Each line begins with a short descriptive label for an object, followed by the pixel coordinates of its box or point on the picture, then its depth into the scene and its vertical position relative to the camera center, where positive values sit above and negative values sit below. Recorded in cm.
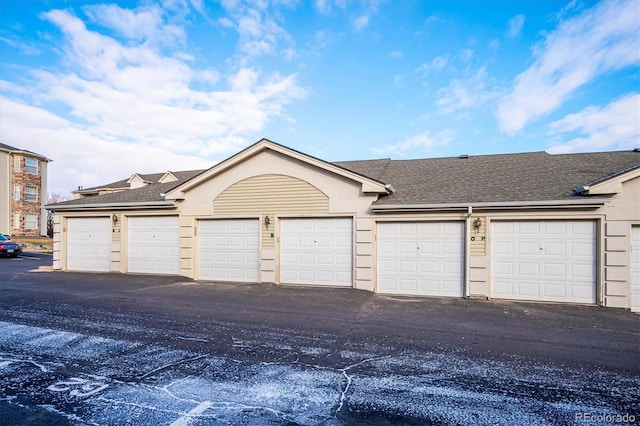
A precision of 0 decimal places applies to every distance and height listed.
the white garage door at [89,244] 1391 -138
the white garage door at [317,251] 1102 -134
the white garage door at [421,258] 1009 -142
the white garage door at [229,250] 1201 -141
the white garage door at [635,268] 880 -146
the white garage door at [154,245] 1296 -132
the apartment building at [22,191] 3139 +197
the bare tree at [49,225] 3694 -158
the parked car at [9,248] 2009 -227
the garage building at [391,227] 915 -47
